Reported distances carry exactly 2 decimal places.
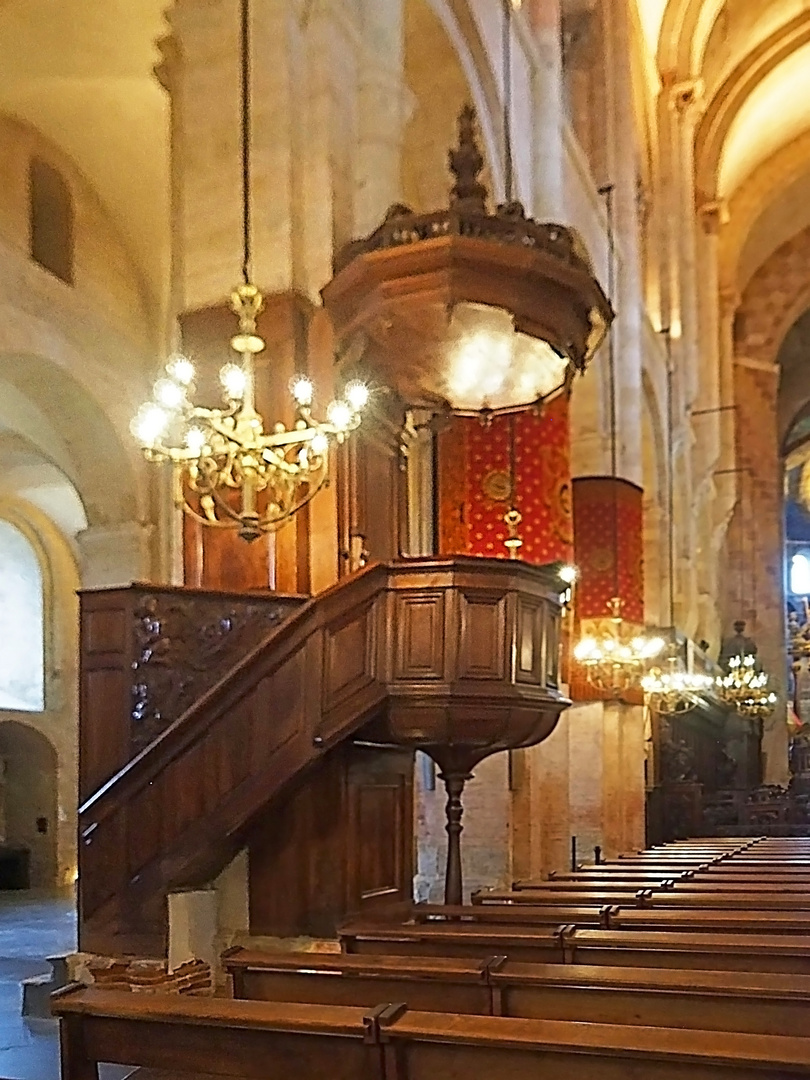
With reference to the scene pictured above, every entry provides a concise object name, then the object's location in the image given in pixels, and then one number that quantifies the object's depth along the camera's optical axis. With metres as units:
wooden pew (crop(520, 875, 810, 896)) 7.14
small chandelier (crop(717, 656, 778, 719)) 24.38
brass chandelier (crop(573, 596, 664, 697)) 13.82
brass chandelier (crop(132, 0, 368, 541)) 6.57
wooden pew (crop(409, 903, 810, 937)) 5.30
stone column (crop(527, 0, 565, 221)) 12.73
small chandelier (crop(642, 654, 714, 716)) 16.41
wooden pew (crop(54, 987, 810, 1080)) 2.78
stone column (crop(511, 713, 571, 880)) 12.87
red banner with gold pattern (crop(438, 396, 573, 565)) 11.65
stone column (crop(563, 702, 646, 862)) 14.26
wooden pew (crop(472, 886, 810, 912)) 6.26
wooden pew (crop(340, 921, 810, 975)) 4.46
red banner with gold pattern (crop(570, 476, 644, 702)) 14.32
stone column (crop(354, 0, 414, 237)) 8.62
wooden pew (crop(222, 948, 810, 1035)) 3.57
